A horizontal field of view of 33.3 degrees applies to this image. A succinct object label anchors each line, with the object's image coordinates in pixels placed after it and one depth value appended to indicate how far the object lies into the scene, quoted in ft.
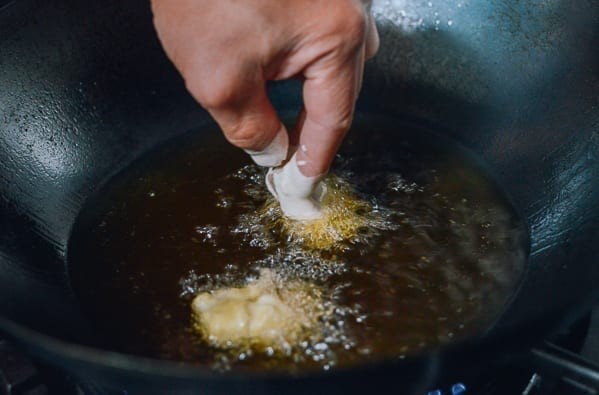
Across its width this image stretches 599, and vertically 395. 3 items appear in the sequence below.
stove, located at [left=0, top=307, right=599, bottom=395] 1.26
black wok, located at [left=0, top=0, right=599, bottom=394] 1.36
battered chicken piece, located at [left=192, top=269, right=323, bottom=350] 1.26
